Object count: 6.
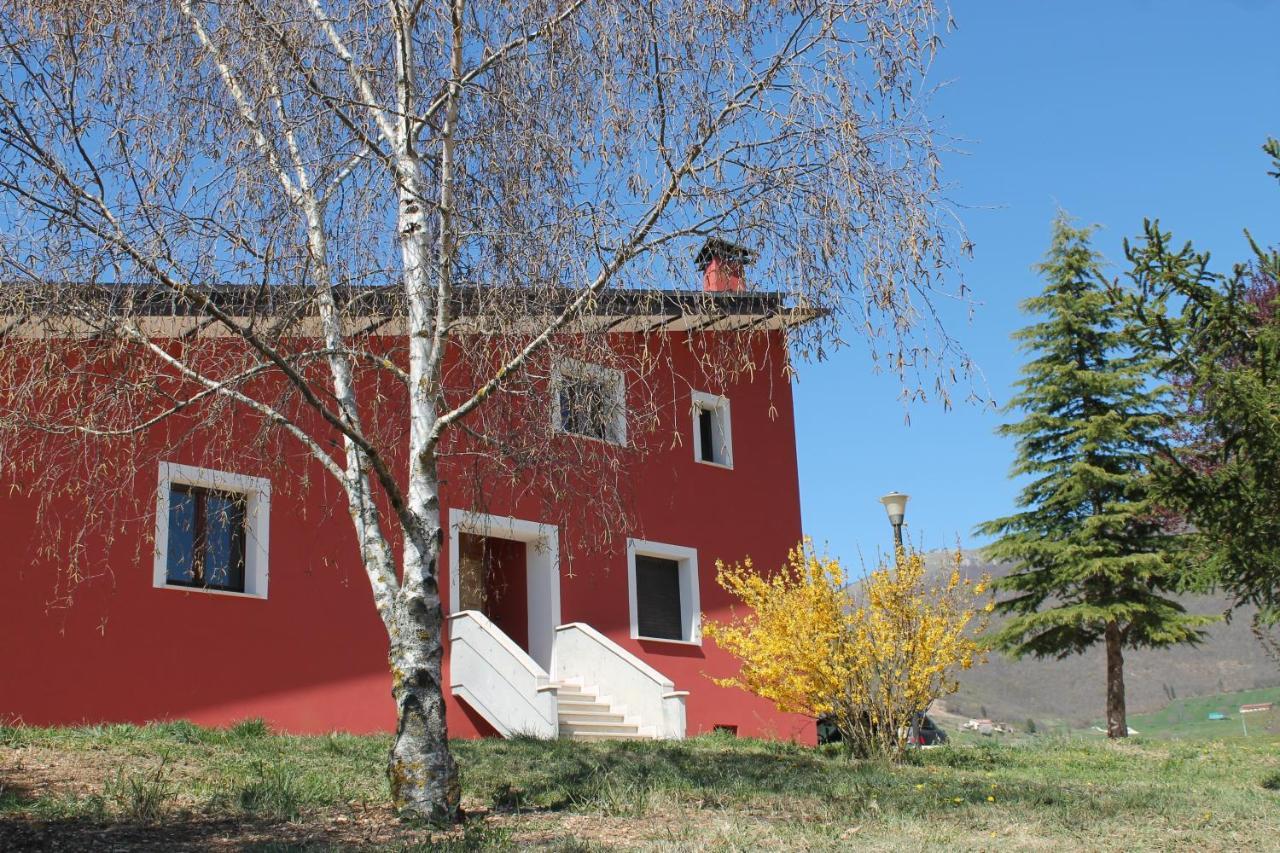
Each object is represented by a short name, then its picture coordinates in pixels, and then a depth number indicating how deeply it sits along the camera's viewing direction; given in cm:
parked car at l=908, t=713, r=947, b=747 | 2092
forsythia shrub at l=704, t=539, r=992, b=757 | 1227
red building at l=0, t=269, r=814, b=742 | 1148
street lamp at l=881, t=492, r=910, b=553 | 1509
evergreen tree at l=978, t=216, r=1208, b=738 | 2189
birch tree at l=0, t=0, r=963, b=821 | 659
